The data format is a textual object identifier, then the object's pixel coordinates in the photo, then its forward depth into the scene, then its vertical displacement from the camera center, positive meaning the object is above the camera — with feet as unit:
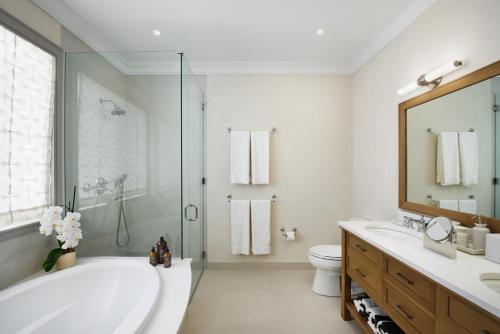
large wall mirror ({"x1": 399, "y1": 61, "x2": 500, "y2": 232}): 3.99 +0.43
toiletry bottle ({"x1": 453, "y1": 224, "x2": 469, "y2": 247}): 4.07 -1.20
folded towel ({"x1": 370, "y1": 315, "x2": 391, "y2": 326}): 4.69 -3.13
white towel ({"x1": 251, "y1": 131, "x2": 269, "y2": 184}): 8.73 +0.48
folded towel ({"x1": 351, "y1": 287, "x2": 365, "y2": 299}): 6.61 -3.76
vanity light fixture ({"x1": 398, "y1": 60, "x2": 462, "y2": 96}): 4.54 +2.07
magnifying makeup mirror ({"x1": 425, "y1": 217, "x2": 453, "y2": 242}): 3.77 -1.05
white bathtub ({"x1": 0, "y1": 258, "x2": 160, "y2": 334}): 4.13 -2.65
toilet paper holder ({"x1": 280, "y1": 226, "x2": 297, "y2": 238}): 9.07 -2.45
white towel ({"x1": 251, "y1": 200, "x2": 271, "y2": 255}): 8.79 -2.26
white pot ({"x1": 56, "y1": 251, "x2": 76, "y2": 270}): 5.23 -2.16
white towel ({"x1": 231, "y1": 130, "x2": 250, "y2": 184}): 8.73 +0.52
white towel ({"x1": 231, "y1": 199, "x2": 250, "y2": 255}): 8.78 -2.25
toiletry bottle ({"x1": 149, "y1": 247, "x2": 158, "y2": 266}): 5.47 -2.18
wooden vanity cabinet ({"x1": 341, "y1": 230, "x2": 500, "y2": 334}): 2.72 -2.02
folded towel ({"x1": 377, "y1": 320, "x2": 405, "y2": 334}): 4.36 -3.12
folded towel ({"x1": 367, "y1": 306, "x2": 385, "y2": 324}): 4.85 -3.15
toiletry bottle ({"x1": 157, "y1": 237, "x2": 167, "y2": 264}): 5.58 -2.03
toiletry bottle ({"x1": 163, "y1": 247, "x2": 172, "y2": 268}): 5.37 -2.17
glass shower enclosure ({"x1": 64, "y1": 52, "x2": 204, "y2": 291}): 6.14 +0.55
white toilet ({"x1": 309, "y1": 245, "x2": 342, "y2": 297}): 6.97 -3.21
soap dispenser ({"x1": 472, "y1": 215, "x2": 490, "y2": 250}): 3.85 -1.14
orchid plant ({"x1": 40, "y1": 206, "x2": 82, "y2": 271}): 5.03 -1.39
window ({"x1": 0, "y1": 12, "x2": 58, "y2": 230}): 4.61 +0.94
